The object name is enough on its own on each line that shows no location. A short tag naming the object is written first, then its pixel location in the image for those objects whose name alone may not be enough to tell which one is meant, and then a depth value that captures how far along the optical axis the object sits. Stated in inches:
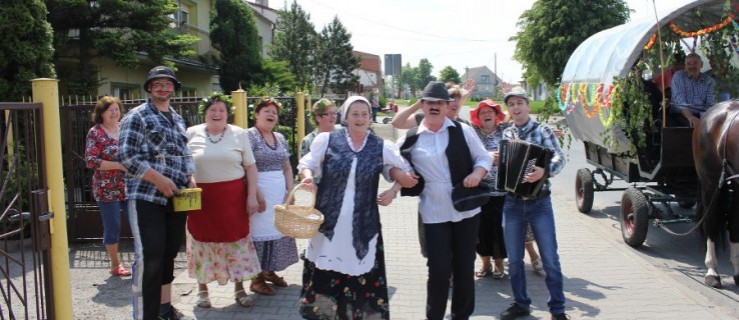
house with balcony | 581.9
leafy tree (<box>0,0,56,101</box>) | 350.9
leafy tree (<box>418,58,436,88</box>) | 5723.4
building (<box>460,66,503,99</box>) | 5920.3
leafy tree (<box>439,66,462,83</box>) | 3807.8
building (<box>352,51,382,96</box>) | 3321.9
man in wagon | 289.7
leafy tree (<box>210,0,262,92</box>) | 862.5
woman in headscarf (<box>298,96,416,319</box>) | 156.1
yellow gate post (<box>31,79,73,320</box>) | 143.9
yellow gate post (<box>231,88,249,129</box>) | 298.5
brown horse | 235.9
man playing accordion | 185.2
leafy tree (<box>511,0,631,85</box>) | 1264.8
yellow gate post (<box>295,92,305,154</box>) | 495.6
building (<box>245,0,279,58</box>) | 1286.9
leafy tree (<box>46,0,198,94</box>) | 461.1
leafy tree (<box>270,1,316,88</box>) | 1434.5
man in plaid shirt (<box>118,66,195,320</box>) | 167.2
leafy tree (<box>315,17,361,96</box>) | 1691.7
